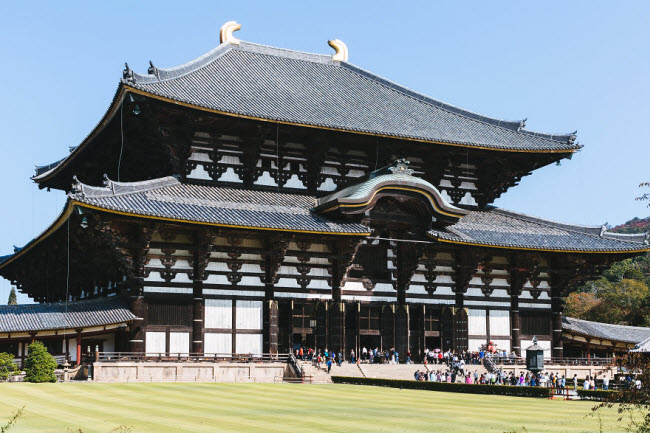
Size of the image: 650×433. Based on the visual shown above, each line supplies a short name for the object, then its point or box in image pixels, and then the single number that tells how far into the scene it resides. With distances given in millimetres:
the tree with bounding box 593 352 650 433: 19438
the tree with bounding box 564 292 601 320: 98944
